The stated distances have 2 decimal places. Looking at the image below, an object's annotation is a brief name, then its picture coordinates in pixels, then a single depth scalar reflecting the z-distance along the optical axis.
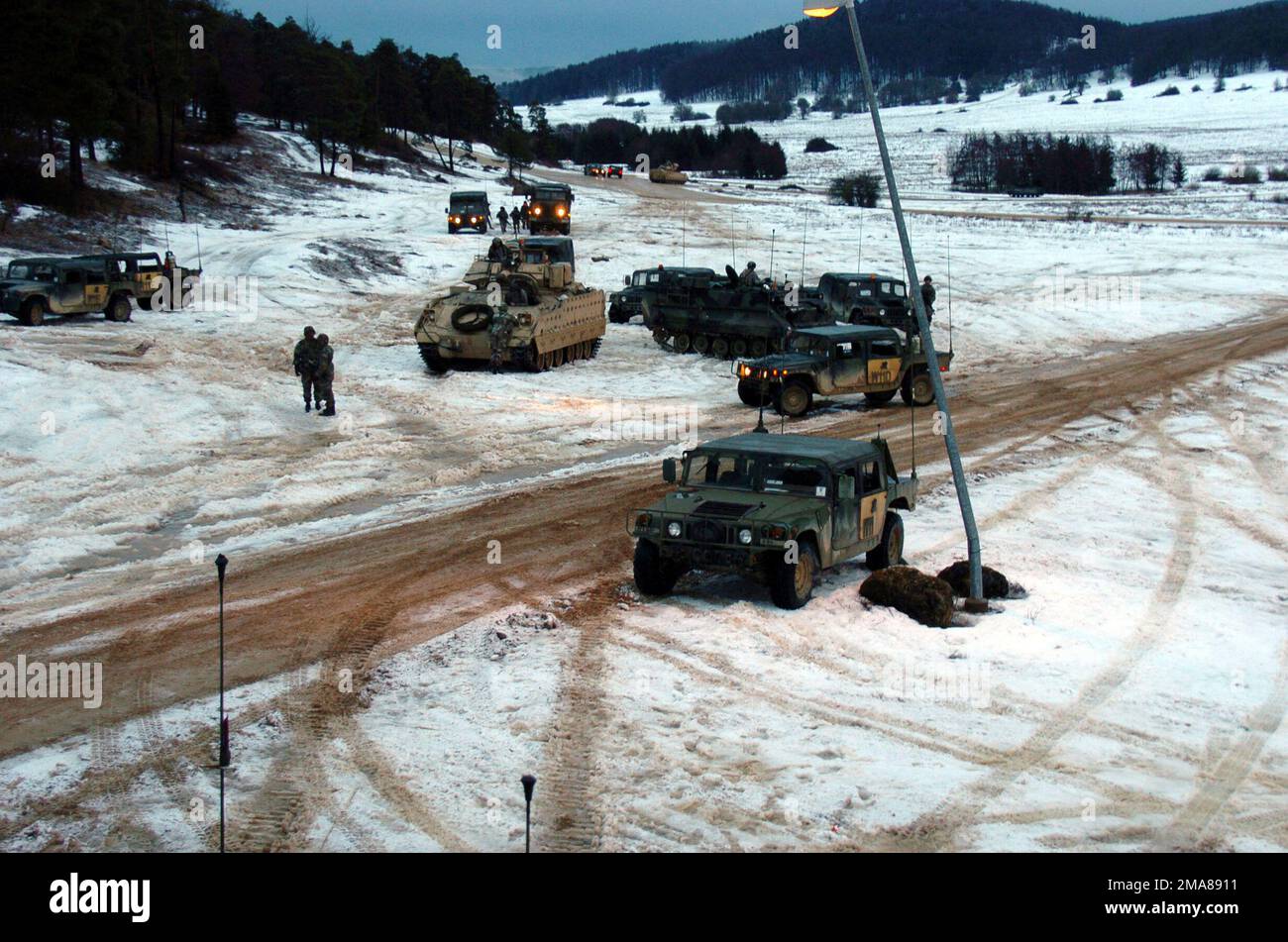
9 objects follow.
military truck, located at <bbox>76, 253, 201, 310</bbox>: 31.09
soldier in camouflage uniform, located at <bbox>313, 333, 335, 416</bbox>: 23.53
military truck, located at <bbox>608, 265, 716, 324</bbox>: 37.03
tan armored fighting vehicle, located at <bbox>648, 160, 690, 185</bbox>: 94.44
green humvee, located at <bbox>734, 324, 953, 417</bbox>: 25.66
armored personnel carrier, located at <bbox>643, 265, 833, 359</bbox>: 31.89
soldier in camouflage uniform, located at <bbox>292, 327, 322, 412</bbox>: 23.39
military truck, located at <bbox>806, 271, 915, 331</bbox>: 33.19
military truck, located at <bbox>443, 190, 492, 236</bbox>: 53.34
